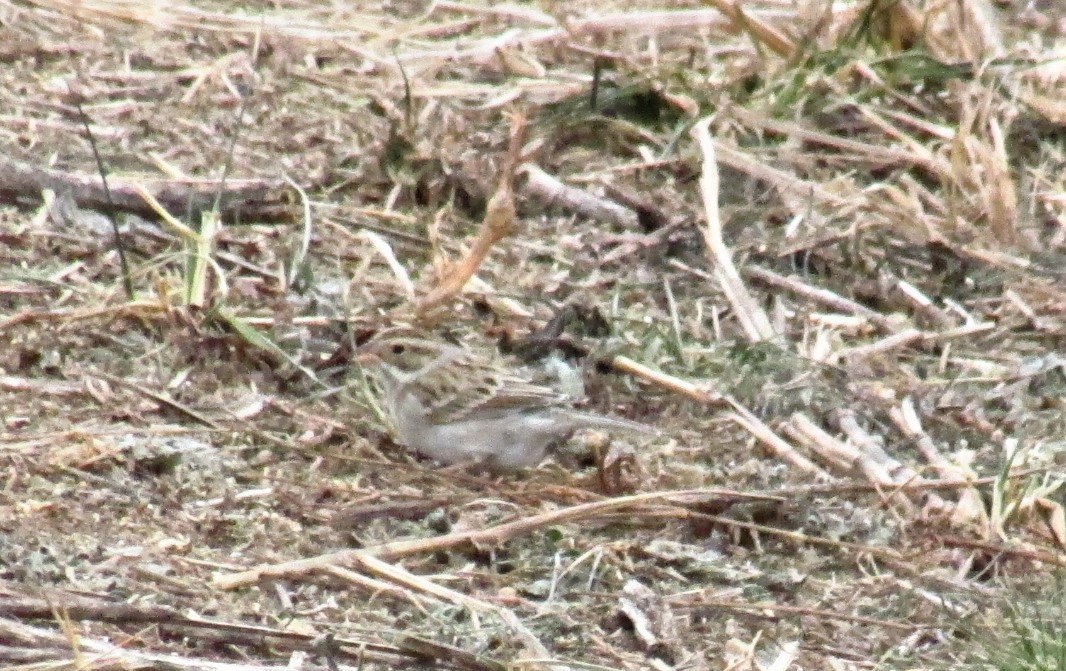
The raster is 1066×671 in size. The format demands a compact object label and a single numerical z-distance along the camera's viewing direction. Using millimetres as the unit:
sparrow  11539
